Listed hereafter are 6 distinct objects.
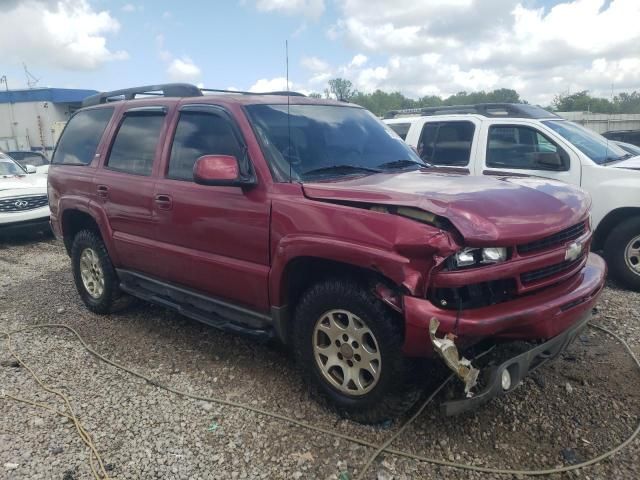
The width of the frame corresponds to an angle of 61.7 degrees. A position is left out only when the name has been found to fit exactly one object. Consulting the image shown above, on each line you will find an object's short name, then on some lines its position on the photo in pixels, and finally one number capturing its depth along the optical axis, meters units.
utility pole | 29.08
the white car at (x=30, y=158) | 14.66
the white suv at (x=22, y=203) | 8.57
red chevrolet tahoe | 2.60
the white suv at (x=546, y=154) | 5.37
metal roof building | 28.48
